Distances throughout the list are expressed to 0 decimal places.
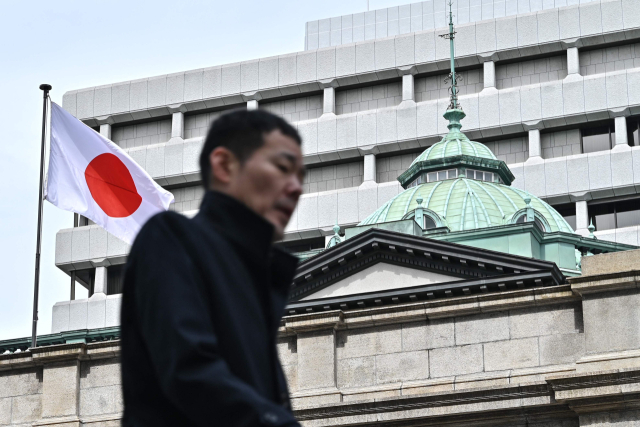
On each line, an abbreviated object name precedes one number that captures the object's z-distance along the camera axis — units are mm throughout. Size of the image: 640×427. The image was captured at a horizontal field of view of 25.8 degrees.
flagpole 27248
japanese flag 27812
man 3473
